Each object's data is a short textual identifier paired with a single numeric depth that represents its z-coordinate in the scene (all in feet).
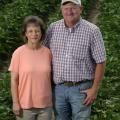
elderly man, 16.79
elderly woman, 16.78
